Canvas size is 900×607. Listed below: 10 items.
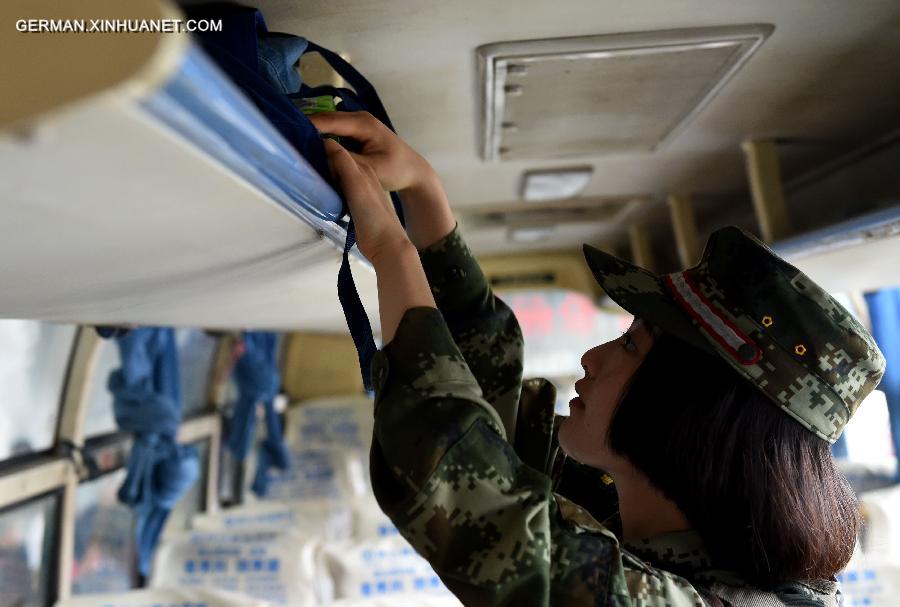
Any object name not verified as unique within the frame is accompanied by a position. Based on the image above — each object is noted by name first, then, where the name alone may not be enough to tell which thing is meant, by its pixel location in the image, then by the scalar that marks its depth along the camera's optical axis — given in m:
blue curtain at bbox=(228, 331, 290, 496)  4.45
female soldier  1.07
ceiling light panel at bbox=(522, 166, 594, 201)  2.99
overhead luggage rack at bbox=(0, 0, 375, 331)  0.48
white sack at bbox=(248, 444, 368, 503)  5.22
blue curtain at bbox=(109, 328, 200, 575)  2.92
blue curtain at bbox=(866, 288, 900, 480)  4.24
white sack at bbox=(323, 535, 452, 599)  3.15
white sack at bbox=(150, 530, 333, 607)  3.18
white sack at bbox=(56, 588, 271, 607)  2.38
